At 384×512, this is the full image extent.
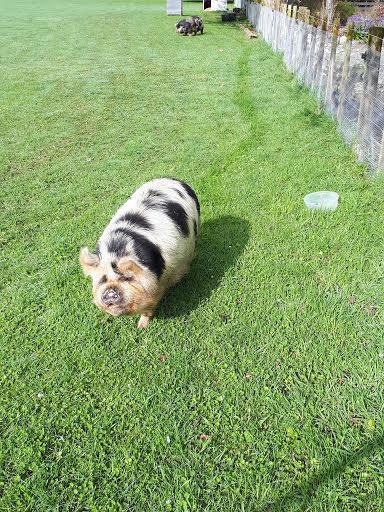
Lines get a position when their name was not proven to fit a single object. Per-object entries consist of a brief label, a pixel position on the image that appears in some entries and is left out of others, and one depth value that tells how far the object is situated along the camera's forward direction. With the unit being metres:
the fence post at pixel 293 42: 11.42
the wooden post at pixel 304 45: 9.98
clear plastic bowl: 5.37
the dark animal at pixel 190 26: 20.77
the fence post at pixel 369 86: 5.66
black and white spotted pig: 3.41
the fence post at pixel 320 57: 8.49
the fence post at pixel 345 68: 6.89
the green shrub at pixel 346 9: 21.44
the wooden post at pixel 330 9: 12.61
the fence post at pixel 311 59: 9.26
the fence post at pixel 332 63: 7.70
